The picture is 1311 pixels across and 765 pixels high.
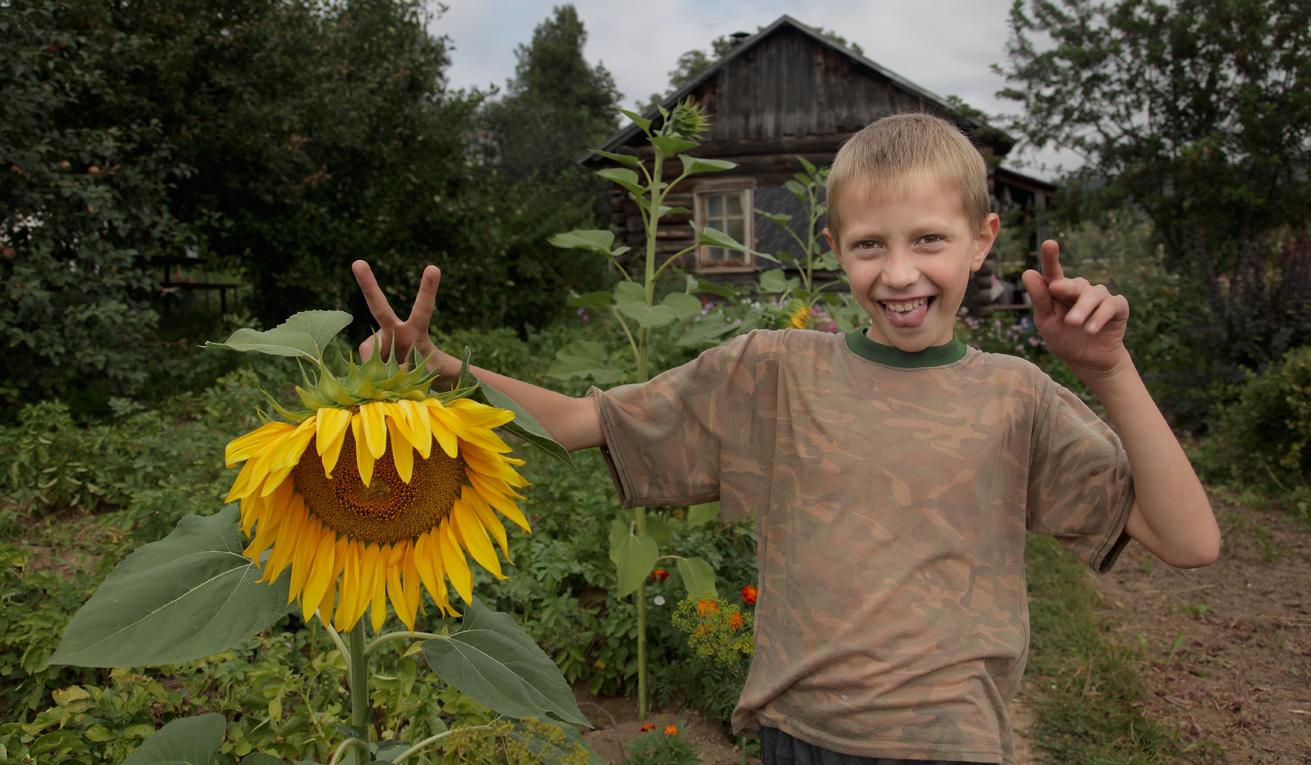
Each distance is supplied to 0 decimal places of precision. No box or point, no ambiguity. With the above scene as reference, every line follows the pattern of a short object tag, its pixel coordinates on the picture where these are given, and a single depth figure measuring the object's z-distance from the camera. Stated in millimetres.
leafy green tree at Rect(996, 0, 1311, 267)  12312
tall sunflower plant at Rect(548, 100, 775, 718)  1966
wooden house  10414
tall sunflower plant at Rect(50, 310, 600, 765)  850
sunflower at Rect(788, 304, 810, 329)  2617
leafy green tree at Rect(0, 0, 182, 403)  4996
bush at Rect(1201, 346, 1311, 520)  4801
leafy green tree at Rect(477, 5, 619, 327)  10203
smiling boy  1189
